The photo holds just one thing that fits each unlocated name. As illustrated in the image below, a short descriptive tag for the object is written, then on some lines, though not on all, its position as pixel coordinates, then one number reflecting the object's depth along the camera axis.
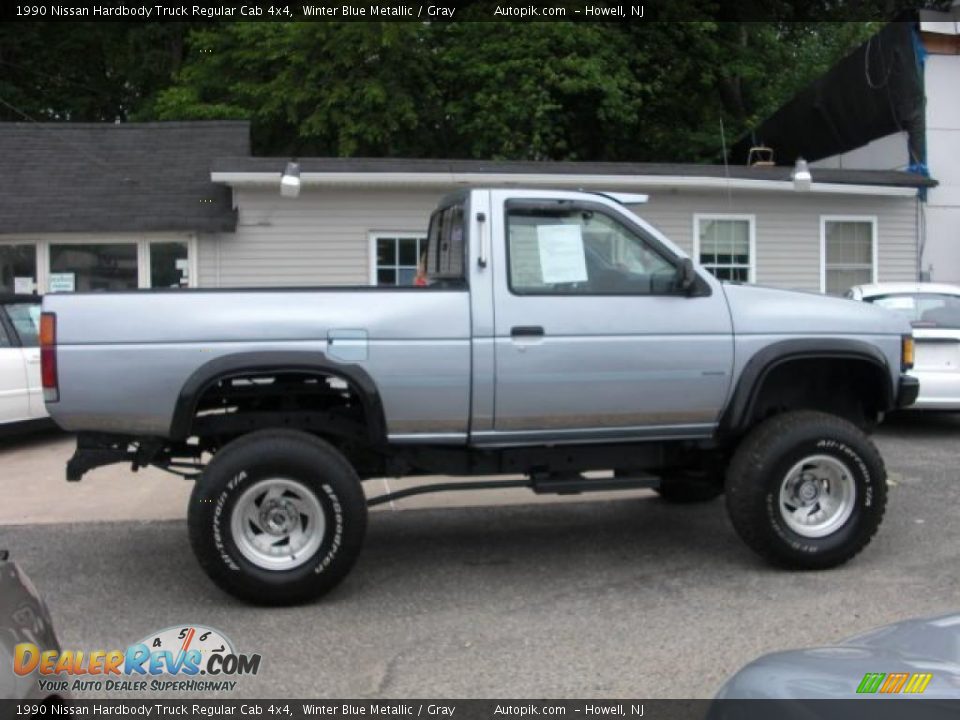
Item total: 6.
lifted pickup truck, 4.91
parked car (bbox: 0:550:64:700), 2.43
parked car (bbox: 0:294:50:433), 9.02
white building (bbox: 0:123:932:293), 12.47
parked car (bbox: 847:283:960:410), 9.25
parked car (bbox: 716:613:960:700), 2.24
